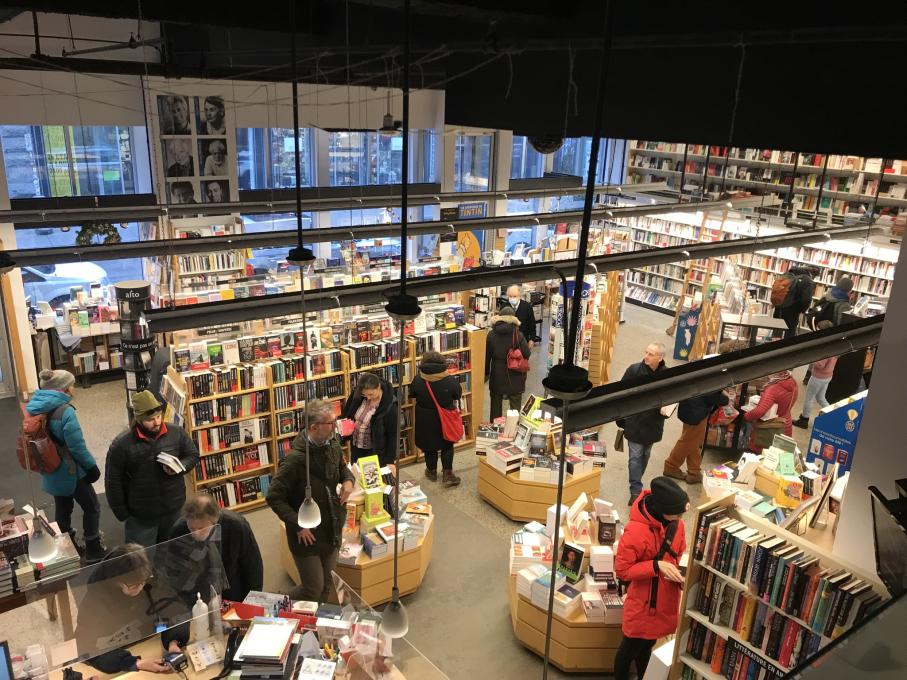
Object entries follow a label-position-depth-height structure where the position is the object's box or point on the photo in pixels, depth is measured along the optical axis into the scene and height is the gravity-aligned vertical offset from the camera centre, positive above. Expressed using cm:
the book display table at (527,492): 679 -332
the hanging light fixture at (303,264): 291 -60
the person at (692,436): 743 -305
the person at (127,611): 392 -272
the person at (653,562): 452 -260
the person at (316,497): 500 -254
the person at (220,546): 434 -255
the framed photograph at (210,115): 1070 +26
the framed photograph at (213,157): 1088 -38
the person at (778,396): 777 -264
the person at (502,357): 831 -249
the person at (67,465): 565 -272
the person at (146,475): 516 -251
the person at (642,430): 695 -274
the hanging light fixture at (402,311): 222 -63
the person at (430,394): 705 -255
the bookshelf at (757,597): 363 -237
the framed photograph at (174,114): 1037 +24
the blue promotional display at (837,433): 635 -249
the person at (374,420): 646 -255
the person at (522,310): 1050 -244
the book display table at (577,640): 497 -345
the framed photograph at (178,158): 1055 -40
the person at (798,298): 1063 -213
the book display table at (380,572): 550 -341
